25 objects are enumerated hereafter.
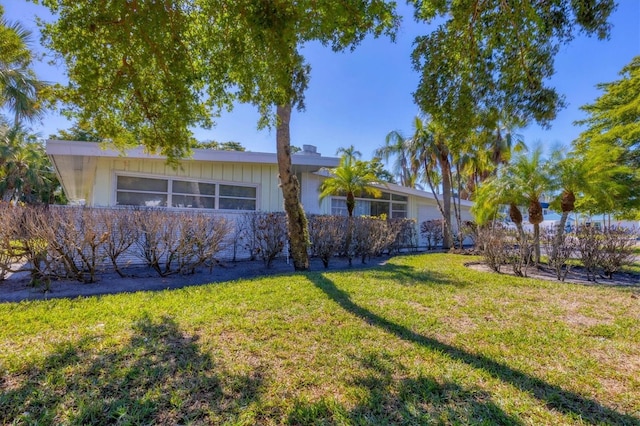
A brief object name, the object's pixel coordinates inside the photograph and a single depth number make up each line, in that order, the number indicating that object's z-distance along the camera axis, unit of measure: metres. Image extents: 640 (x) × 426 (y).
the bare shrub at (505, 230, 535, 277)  7.62
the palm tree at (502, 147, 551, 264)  8.80
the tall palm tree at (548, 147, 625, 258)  8.34
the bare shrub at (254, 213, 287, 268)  8.52
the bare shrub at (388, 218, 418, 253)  11.91
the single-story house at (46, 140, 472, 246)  9.27
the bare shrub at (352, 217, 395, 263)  10.00
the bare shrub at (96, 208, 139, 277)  6.22
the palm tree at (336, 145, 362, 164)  28.86
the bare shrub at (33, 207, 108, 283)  5.66
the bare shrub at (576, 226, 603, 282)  7.45
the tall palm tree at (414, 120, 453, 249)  14.34
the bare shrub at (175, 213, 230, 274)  6.89
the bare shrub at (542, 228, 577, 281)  7.29
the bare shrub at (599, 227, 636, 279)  7.51
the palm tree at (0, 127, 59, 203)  17.72
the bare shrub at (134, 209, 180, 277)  6.55
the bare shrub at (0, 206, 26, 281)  5.48
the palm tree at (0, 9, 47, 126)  9.20
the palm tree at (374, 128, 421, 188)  15.19
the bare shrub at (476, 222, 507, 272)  8.06
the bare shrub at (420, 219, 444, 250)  16.16
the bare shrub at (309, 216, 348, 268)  8.92
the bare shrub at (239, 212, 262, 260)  8.74
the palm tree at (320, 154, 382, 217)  12.56
